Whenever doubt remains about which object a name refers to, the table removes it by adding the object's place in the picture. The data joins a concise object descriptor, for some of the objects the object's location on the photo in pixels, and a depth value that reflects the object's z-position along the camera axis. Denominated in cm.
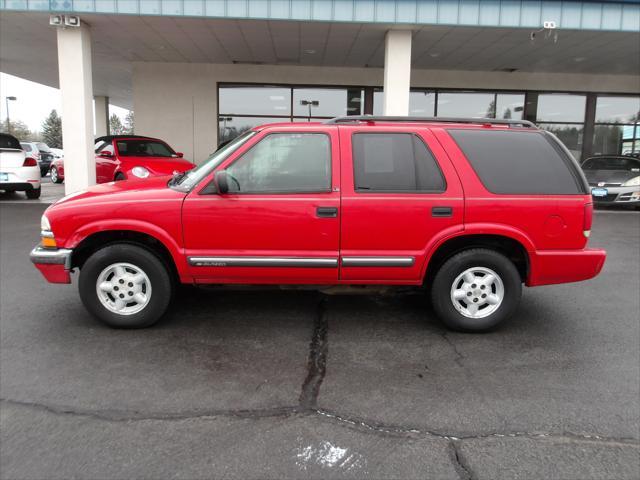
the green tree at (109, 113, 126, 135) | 10004
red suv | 426
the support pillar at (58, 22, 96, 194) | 1142
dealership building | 1076
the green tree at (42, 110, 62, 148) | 9074
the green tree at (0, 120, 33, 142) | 8275
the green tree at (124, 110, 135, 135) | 9171
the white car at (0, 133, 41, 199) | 1253
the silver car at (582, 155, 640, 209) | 1253
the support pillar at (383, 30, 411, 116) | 1162
